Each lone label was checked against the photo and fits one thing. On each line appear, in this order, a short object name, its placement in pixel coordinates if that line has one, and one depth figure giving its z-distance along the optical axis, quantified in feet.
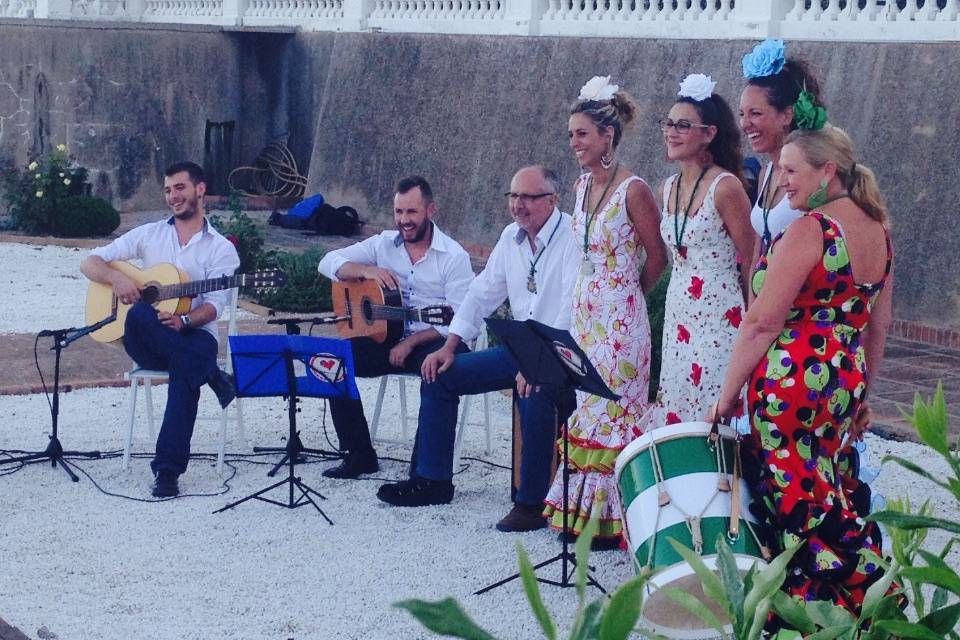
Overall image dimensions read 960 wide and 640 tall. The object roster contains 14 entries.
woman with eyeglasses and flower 15.92
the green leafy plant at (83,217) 49.44
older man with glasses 18.69
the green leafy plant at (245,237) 38.19
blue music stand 19.03
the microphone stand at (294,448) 19.07
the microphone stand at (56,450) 20.80
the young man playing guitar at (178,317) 20.47
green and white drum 12.59
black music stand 15.30
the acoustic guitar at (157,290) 21.38
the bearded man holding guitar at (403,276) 21.33
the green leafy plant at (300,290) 35.78
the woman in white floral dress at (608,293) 17.35
